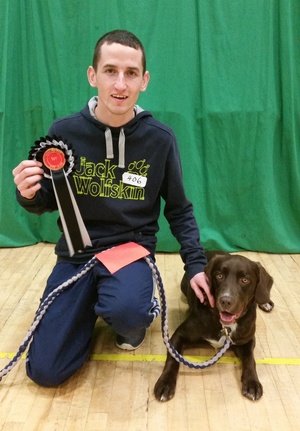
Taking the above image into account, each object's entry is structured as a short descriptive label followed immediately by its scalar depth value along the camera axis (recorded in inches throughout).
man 64.6
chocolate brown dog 63.6
